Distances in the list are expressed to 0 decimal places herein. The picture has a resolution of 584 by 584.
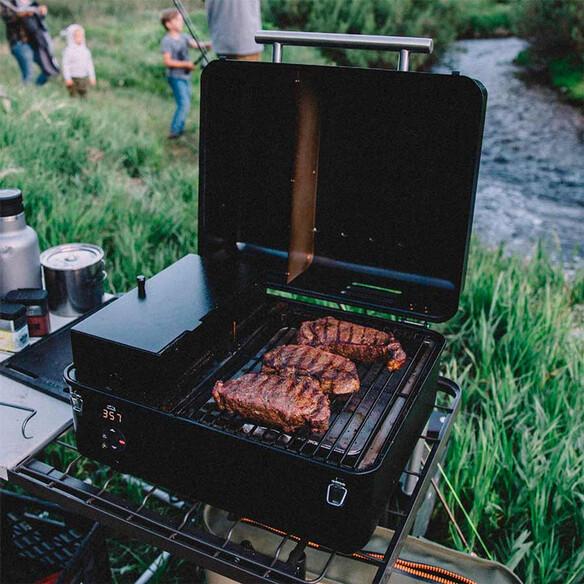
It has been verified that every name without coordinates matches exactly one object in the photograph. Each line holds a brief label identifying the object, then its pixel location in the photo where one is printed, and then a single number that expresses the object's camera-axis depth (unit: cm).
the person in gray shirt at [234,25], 636
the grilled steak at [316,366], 167
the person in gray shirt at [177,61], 843
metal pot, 231
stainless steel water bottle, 215
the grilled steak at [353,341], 179
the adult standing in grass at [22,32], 933
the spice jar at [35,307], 214
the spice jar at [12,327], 207
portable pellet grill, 146
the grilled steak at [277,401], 154
